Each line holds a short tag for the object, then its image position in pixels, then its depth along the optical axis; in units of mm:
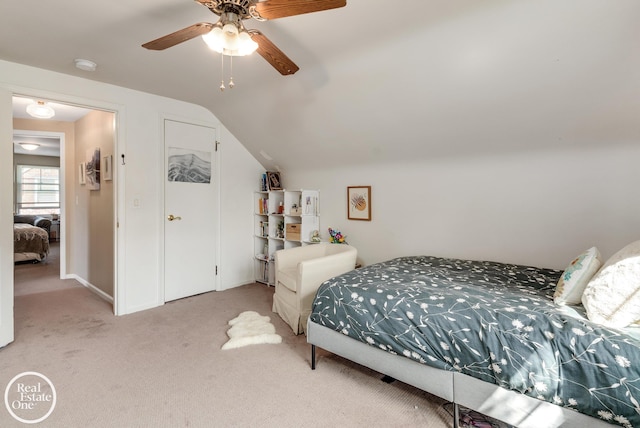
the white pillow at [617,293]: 1332
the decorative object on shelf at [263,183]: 4414
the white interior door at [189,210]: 3613
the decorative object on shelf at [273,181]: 4371
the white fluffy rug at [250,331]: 2568
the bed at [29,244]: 5539
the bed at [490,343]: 1227
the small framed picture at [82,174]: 4348
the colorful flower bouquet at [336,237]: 3732
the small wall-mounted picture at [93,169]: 3959
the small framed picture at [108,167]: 3575
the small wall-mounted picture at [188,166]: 3629
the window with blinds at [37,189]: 8070
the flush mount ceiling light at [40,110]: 3525
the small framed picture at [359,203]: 3570
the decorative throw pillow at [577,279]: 1646
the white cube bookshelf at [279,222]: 3922
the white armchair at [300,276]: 2678
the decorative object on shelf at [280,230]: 4234
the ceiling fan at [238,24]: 1382
